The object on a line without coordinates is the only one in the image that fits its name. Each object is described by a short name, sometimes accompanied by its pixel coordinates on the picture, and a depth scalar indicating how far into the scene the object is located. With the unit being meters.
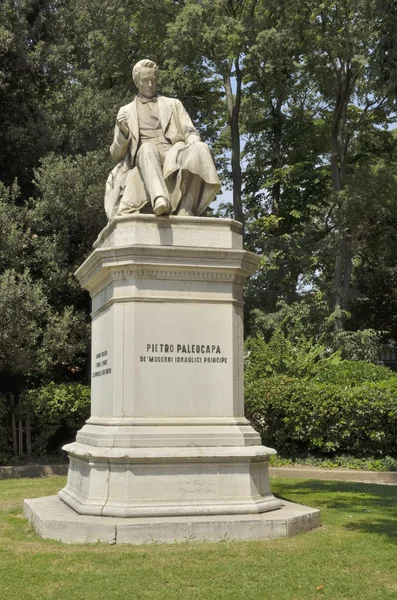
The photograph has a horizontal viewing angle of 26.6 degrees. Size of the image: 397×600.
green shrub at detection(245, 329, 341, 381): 19.25
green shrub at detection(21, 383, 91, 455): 17.80
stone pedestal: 8.56
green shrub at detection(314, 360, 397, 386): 18.50
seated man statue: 9.66
